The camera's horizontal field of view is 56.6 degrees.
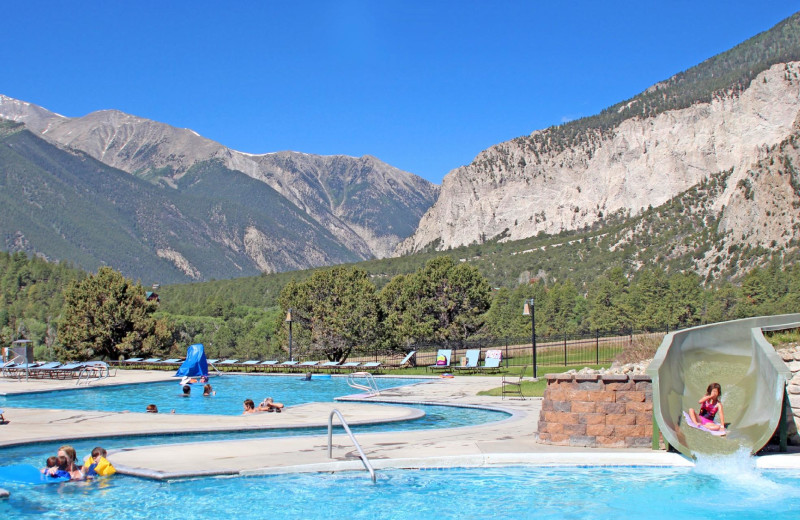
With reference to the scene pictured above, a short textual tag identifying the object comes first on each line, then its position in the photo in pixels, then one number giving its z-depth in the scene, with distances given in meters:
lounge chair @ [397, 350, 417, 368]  34.22
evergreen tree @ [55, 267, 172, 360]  41.00
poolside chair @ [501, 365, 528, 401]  19.36
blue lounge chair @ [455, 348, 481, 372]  31.34
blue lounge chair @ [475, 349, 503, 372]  30.69
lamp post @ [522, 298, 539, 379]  24.68
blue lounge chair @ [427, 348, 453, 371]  32.12
